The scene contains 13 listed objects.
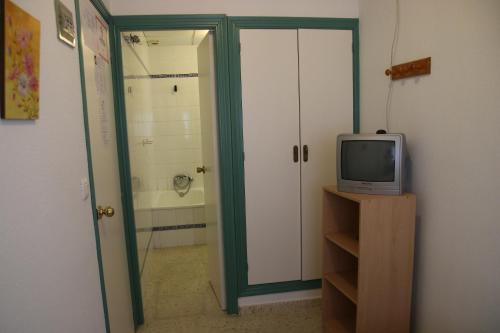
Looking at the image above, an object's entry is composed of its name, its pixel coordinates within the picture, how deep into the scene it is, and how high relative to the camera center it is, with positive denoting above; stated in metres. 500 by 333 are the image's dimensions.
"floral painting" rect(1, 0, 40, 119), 0.75 +0.20
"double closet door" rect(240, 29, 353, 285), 2.25 -0.02
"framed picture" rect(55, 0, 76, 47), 1.14 +0.43
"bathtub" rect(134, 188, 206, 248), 3.72 -1.06
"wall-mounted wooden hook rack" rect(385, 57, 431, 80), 1.67 +0.34
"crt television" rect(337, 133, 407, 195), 1.69 -0.19
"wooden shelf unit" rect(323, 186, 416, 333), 1.70 -0.72
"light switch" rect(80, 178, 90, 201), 1.30 -0.21
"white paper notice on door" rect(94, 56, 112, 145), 1.67 +0.22
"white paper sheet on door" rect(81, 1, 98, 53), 1.47 +0.55
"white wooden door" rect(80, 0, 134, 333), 1.53 -0.14
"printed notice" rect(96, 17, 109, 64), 1.75 +0.56
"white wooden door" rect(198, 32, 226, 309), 2.26 -0.20
